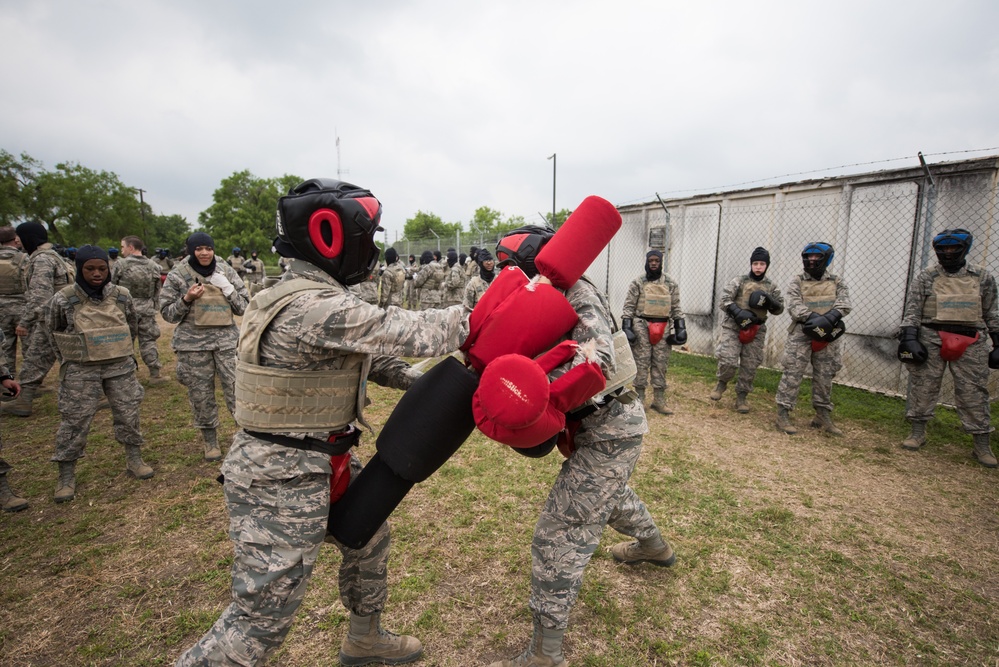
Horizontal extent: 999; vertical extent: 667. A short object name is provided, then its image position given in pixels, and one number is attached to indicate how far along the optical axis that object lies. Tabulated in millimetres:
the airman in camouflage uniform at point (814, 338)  6070
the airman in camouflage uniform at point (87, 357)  4363
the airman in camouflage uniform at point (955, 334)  5207
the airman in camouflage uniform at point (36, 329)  6551
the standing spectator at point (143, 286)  7973
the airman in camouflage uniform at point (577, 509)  2455
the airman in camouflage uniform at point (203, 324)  5031
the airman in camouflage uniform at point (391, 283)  11648
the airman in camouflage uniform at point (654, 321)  6949
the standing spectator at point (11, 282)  6969
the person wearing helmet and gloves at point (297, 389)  1860
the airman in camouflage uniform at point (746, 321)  6910
